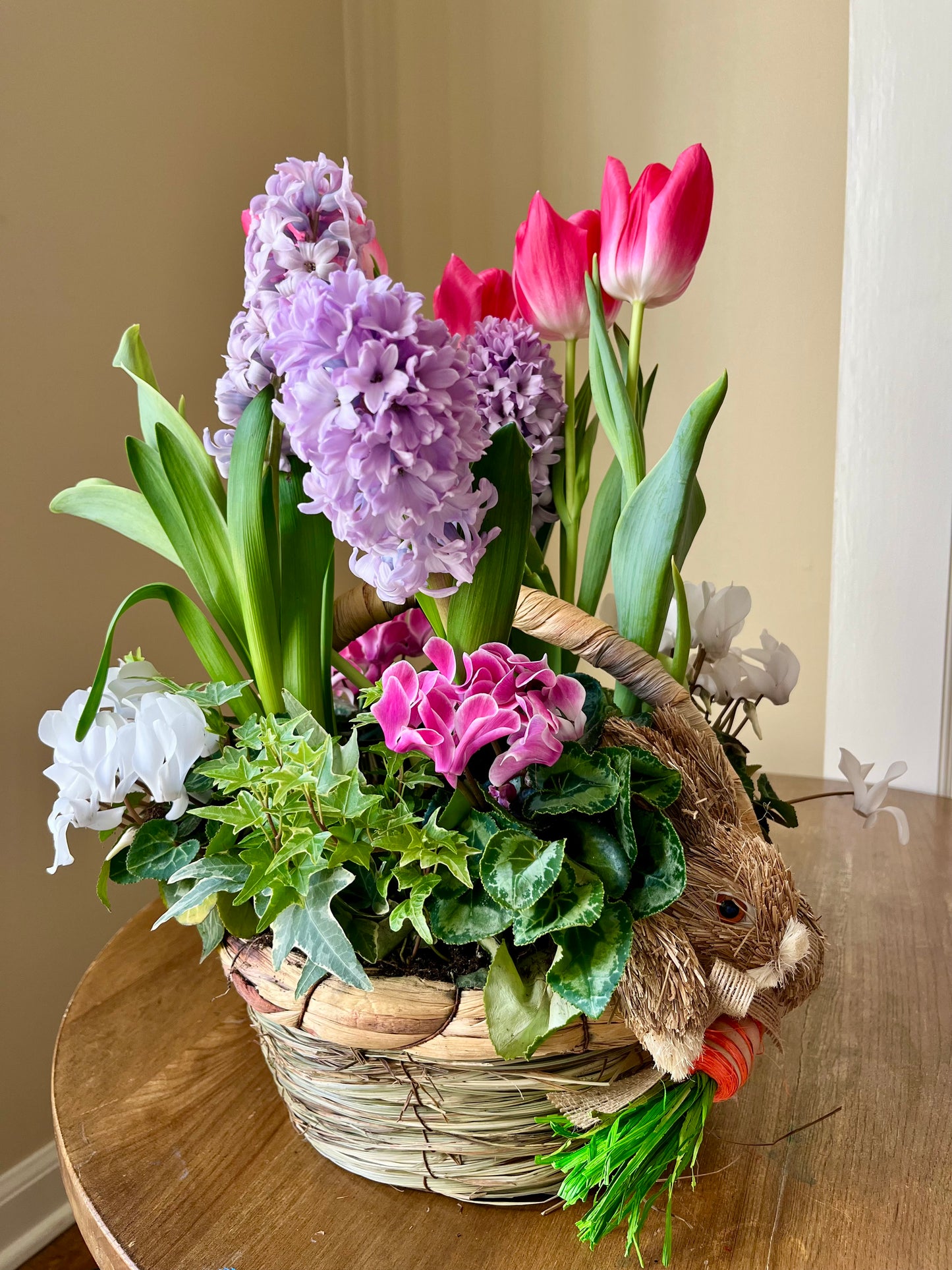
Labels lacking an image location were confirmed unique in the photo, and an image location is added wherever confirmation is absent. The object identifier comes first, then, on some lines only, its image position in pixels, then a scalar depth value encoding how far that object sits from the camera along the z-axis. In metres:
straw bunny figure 0.41
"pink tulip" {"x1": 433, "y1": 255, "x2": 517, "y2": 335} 0.61
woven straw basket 0.42
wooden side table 0.45
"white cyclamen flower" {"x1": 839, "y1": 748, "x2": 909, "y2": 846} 0.65
